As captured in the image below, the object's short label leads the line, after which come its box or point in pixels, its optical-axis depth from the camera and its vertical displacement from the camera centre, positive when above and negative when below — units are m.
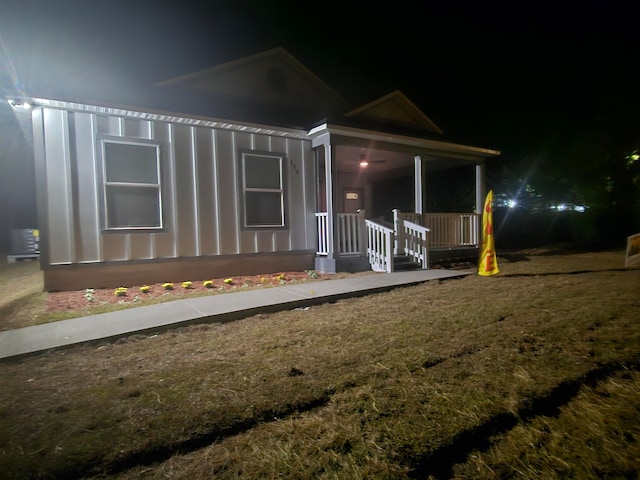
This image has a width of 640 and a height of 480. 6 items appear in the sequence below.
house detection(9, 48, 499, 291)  5.52 +0.99
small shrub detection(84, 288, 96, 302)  5.11 -0.89
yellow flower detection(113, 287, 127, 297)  5.38 -0.89
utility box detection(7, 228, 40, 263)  12.67 -0.17
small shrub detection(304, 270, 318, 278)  7.03 -0.89
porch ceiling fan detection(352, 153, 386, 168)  9.91 +2.12
